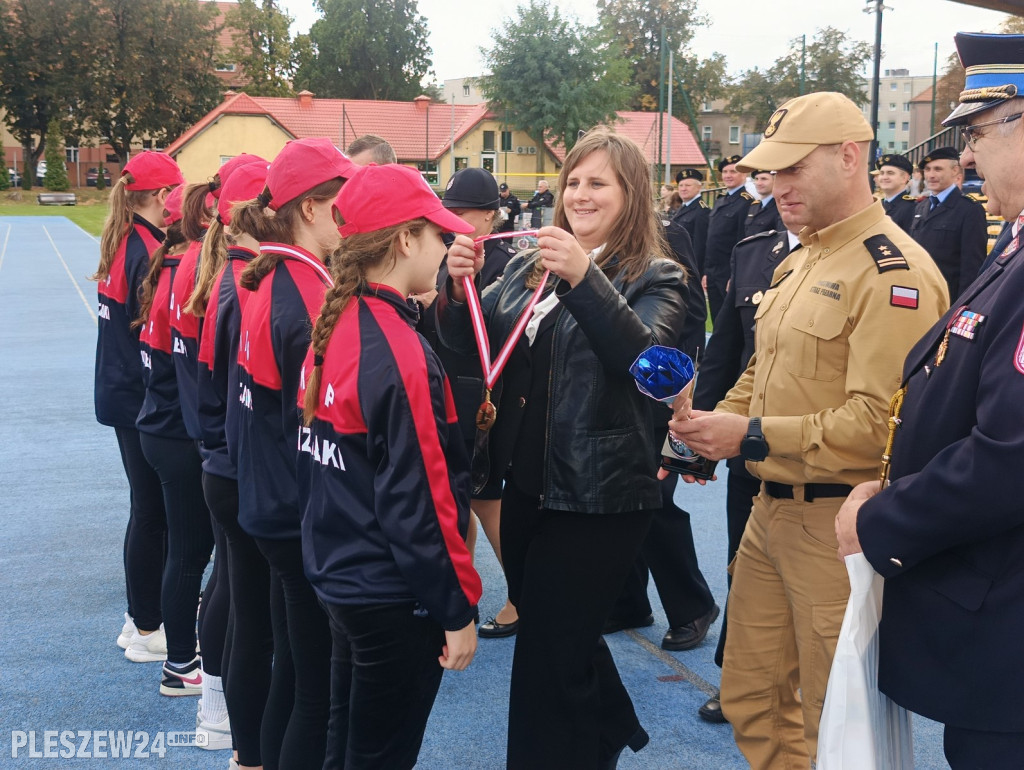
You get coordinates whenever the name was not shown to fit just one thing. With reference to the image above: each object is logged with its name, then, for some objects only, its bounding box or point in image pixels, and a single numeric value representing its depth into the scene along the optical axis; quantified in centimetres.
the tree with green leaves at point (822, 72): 6128
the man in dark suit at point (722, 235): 1017
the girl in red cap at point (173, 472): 375
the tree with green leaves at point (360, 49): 7681
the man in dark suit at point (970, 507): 177
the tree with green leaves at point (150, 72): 6419
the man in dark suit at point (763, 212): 926
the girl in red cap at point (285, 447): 270
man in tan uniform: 247
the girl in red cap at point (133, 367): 411
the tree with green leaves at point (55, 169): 5738
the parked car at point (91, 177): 7606
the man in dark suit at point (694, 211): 1185
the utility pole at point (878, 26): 2239
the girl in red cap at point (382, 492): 229
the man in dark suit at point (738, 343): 367
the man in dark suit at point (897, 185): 1152
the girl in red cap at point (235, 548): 303
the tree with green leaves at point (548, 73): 5269
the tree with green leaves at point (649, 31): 7275
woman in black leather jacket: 277
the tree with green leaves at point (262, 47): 7562
